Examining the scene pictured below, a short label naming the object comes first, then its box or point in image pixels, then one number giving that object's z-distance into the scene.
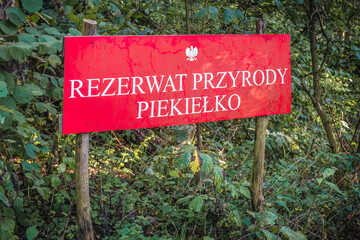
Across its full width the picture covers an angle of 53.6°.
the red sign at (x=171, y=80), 2.00
